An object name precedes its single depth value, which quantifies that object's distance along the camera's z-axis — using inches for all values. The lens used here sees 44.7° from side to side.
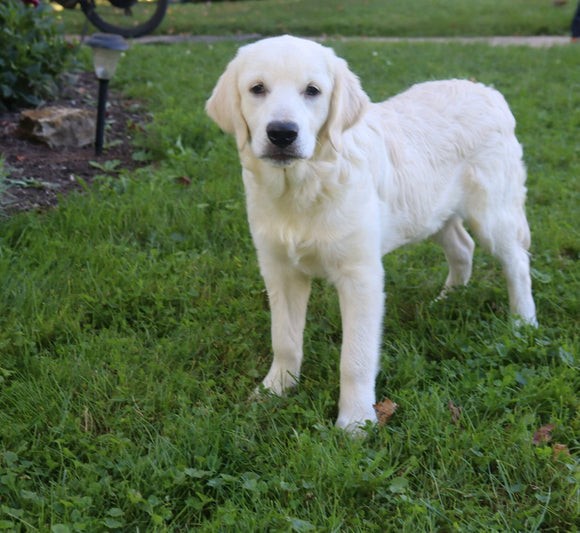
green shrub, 227.6
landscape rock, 218.4
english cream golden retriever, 105.0
